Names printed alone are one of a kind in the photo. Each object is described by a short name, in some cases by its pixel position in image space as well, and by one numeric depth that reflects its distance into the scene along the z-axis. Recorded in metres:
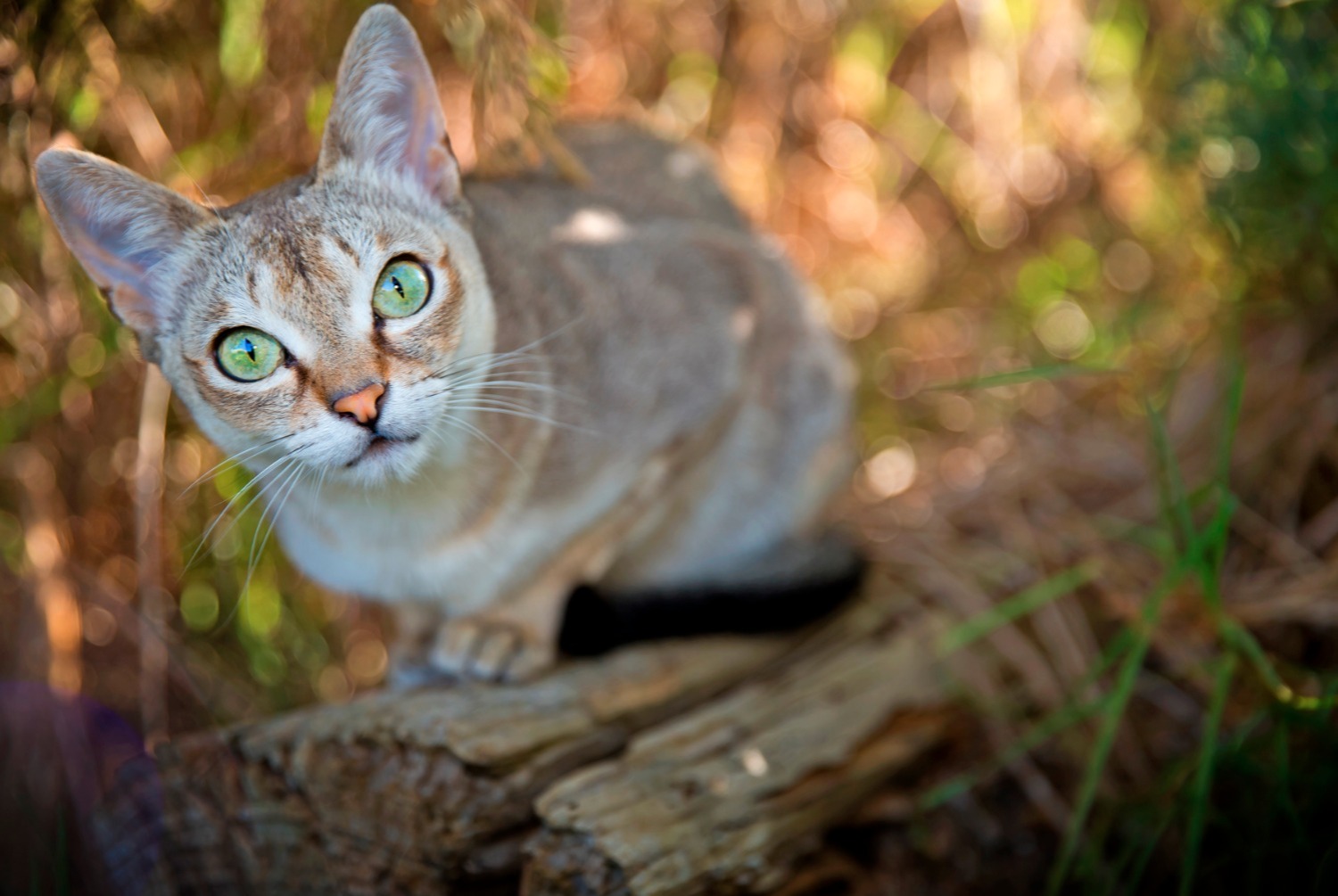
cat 0.59
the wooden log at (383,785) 0.61
